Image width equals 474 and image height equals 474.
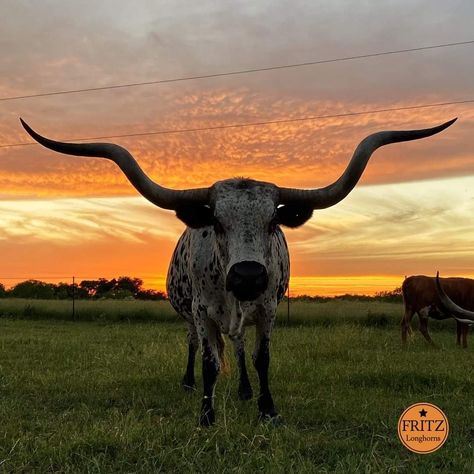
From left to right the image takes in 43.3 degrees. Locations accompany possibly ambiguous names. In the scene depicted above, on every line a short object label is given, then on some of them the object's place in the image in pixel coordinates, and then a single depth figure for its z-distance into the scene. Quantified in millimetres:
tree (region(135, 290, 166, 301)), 39241
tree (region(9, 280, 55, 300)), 39500
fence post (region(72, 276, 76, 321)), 21806
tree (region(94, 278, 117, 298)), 46344
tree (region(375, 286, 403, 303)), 30875
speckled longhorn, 4551
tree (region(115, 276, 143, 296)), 46944
